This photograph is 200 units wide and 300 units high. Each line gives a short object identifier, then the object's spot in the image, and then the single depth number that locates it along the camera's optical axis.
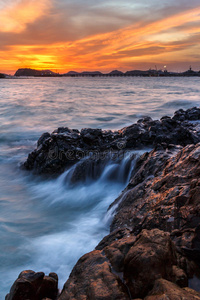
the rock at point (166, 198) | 2.85
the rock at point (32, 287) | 2.57
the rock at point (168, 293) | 1.80
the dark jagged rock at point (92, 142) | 7.69
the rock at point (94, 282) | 2.09
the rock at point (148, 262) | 2.11
